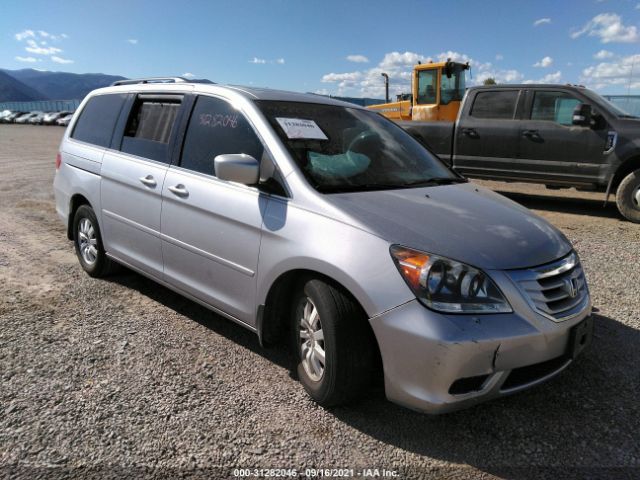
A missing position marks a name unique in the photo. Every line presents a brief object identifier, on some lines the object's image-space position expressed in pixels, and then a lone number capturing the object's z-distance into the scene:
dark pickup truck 7.51
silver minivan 2.32
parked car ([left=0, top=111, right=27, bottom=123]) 61.80
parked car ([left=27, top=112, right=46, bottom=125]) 54.76
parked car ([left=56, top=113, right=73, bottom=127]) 48.66
